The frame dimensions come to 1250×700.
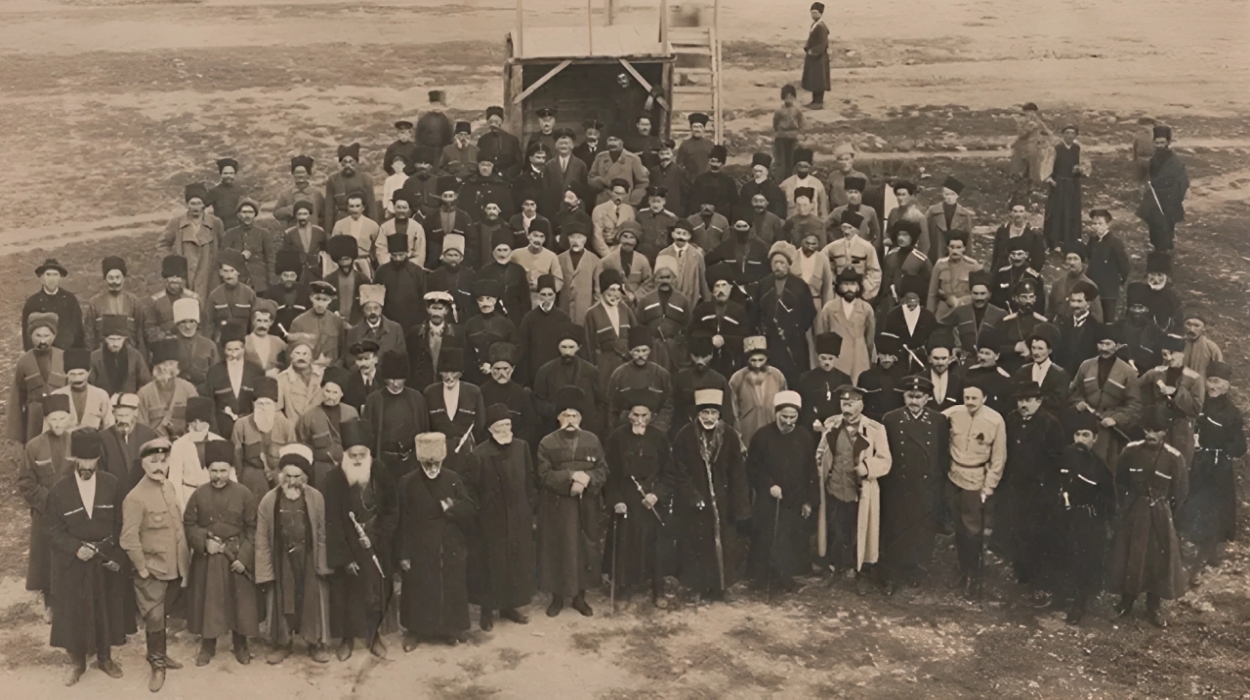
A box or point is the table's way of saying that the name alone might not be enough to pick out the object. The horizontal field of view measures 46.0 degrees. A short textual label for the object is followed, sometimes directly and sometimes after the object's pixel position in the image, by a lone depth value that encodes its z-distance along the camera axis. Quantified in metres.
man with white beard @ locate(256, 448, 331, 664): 8.78
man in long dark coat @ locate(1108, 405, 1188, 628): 9.16
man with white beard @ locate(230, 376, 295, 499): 9.28
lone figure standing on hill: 18.52
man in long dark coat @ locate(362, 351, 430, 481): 9.66
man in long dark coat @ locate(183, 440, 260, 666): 8.72
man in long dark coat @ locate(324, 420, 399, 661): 8.86
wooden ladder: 16.47
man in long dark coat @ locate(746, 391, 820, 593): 9.66
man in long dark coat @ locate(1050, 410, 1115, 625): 9.36
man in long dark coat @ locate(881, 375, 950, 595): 9.63
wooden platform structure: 15.31
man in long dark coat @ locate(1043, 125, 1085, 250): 14.65
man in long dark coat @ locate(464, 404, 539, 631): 9.31
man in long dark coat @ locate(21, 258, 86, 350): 11.20
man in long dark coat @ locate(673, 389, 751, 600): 9.65
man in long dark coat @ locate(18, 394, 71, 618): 9.06
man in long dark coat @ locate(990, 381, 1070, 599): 9.53
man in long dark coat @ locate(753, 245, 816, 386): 11.41
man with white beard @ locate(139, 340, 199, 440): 9.74
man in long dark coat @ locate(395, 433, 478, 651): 9.06
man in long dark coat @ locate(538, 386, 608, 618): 9.43
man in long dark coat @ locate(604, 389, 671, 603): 9.52
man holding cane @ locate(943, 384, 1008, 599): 9.56
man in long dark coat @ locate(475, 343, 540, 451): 9.86
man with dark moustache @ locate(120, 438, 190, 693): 8.62
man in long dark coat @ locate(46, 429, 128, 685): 8.61
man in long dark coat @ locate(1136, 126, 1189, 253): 14.20
